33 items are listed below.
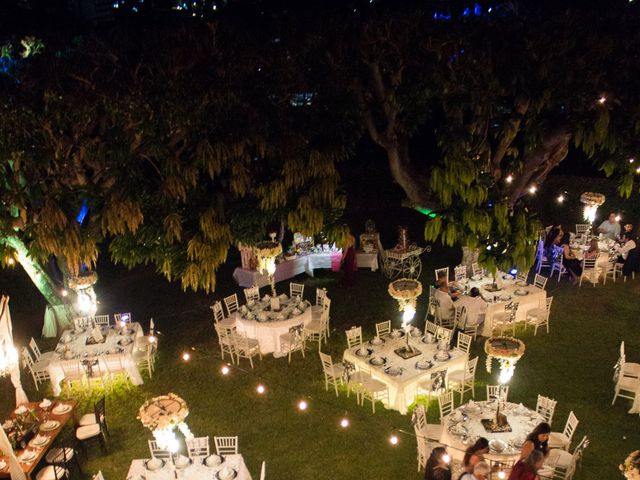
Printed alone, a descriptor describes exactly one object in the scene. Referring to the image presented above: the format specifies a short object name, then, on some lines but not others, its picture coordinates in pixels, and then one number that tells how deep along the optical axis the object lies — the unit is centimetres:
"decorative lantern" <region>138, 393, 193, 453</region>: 711
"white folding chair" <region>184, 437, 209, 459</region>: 837
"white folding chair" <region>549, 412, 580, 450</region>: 848
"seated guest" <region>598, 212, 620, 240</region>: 1610
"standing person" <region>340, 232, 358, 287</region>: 1518
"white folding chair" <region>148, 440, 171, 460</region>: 852
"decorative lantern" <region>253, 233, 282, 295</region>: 1155
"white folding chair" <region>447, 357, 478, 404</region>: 1031
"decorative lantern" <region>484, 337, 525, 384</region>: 818
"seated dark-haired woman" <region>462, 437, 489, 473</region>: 718
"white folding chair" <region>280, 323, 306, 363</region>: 1188
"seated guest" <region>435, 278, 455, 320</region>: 1266
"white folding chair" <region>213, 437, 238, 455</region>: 852
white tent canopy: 875
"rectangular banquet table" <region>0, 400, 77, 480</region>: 852
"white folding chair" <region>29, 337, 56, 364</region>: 1161
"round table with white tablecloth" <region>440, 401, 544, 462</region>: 823
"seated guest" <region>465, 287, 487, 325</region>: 1237
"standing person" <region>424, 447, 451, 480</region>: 687
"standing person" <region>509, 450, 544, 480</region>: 700
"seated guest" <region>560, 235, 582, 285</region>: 1497
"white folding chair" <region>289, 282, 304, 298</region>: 1402
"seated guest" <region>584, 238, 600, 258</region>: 1477
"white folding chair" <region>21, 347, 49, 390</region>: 1137
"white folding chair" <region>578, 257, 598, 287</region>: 1474
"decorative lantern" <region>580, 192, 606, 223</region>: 1502
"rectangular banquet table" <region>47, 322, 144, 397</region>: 1115
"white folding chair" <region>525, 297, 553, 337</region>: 1252
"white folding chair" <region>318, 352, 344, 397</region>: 1064
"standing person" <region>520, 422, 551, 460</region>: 759
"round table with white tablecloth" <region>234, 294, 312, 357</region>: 1210
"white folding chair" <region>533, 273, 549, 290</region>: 1356
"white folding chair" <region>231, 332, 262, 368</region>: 1170
